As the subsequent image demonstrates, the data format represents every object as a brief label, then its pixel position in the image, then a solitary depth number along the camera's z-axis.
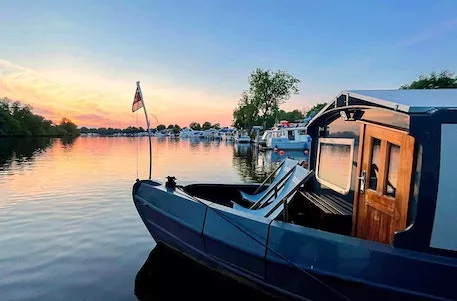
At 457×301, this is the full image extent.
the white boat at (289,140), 48.29
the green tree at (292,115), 119.91
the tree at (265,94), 81.25
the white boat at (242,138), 72.81
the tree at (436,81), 59.31
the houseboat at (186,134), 126.00
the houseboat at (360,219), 3.56
